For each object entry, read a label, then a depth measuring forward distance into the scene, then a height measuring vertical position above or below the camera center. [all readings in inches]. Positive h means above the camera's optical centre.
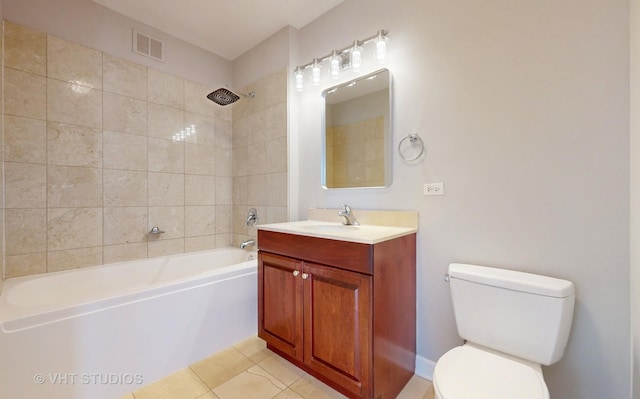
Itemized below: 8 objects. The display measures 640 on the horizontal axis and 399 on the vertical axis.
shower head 85.5 +35.4
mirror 67.7 +18.8
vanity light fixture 64.9 +39.8
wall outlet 58.3 +2.2
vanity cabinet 48.6 -23.8
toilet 35.9 -22.9
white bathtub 46.7 -28.0
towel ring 61.3 +13.4
